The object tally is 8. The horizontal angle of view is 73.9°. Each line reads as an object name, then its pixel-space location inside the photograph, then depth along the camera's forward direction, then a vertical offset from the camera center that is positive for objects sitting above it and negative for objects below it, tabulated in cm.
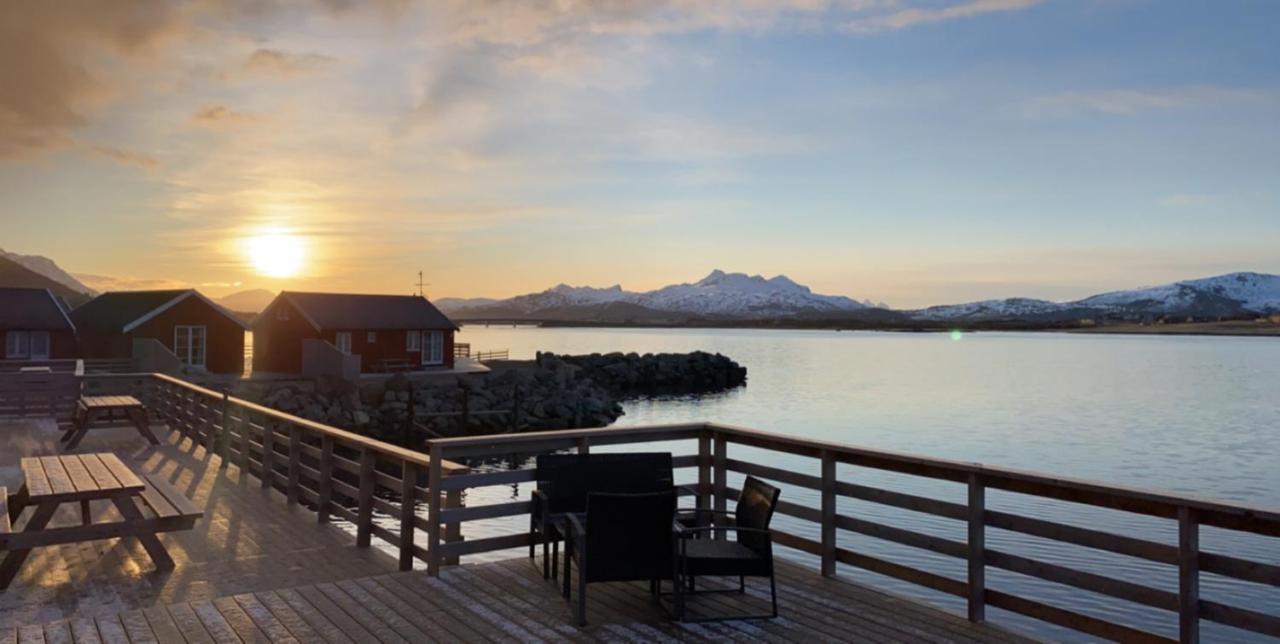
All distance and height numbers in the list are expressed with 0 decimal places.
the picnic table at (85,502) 544 -119
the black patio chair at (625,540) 480 -118
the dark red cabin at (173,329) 3180 +24
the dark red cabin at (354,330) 3650 +18
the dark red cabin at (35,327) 2934 +31
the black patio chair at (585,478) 565 -97
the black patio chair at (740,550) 489 -130
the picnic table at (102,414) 1169 -113
